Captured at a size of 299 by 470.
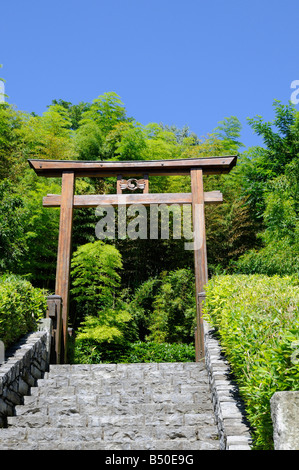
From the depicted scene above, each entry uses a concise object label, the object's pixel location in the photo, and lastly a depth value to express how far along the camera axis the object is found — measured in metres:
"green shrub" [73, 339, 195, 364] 9.51
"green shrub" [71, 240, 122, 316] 9.82
